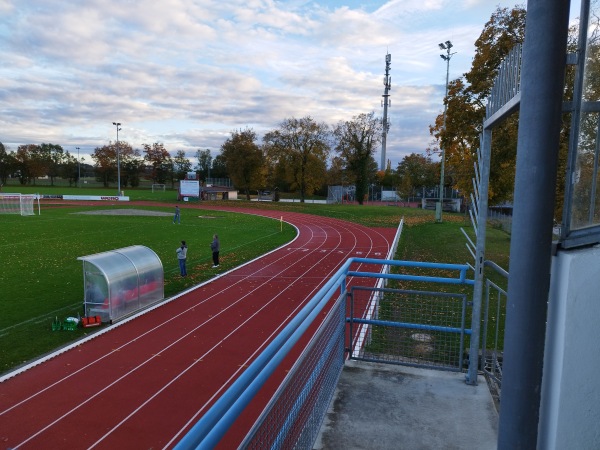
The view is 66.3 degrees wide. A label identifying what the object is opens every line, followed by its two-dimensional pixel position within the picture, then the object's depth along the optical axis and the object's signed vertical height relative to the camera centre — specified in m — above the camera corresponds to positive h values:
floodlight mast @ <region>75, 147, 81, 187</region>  114.60 +2.77
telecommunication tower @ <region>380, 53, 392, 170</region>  91.16 +19.93
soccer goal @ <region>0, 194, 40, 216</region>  44.53 -2.69
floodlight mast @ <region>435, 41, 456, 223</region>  39.36 +10.58
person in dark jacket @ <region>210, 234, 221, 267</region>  19.58 -2.85
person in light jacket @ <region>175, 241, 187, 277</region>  17.72 -2.88
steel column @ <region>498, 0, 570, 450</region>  2.15 -0.11
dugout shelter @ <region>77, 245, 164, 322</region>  12.30 -2.81
